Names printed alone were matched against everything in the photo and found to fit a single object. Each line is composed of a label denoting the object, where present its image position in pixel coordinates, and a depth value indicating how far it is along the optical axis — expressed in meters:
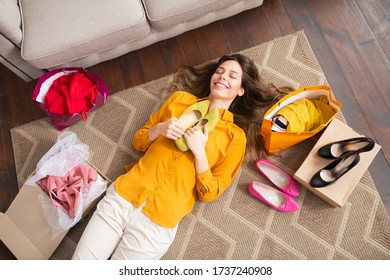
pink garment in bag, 2.02
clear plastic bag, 2.03
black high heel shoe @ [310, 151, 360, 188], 2.06
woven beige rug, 2.15
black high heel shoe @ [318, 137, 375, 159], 2.08
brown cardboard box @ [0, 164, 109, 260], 2.06
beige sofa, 2.05
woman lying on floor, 1.90
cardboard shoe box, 2.08
